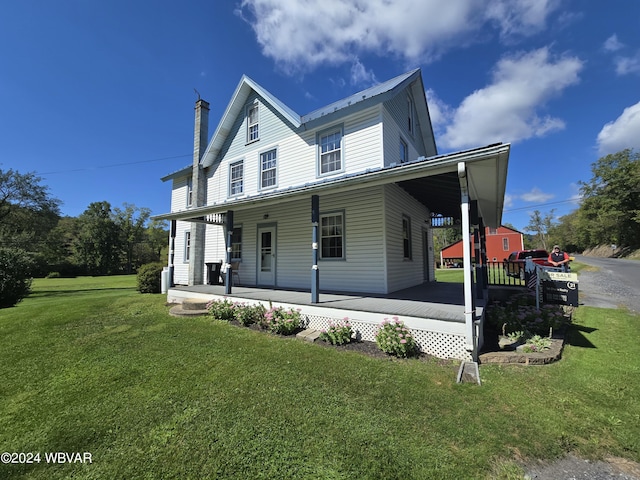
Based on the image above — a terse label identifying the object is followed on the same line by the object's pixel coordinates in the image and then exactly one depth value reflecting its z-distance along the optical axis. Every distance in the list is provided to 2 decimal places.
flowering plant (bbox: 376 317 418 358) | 4.88
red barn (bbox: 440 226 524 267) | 35.84
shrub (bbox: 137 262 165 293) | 13.62
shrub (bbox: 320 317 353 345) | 5.57
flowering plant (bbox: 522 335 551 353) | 5.02
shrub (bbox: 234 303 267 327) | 7.05
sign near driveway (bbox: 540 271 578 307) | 6.42
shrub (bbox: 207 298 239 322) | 7.63
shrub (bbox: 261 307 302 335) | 6.25
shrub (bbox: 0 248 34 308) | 10.84
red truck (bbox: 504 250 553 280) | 18.30
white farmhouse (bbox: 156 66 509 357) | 6.78
